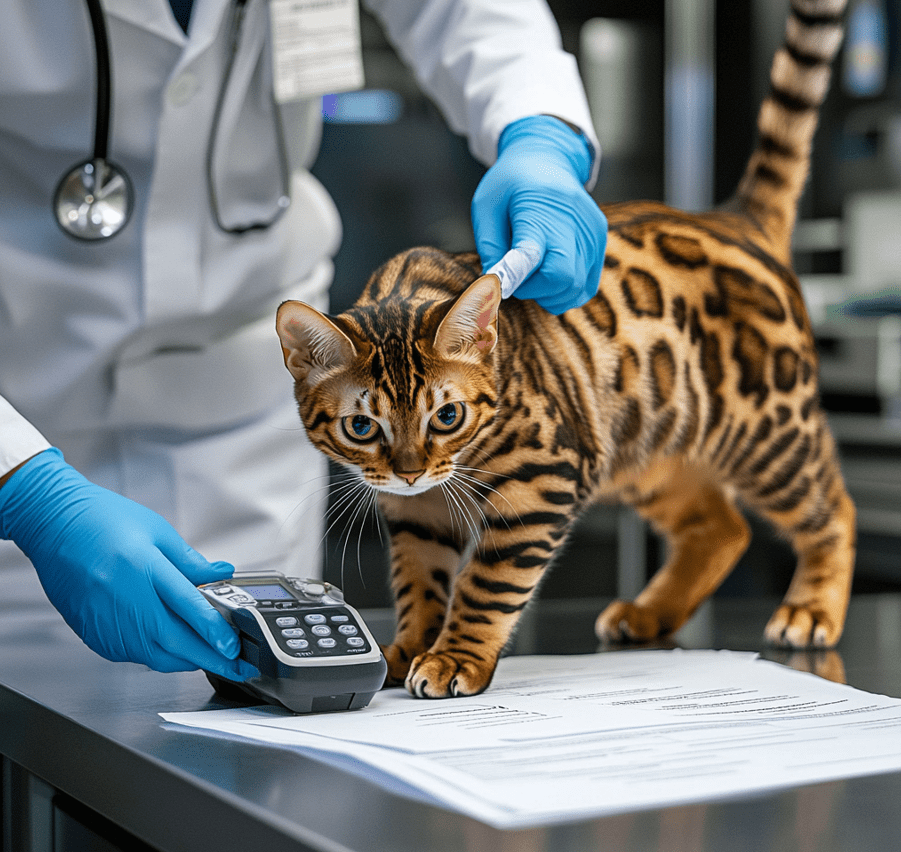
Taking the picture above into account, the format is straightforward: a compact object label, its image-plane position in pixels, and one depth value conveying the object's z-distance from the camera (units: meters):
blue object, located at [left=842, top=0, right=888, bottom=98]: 3.13
